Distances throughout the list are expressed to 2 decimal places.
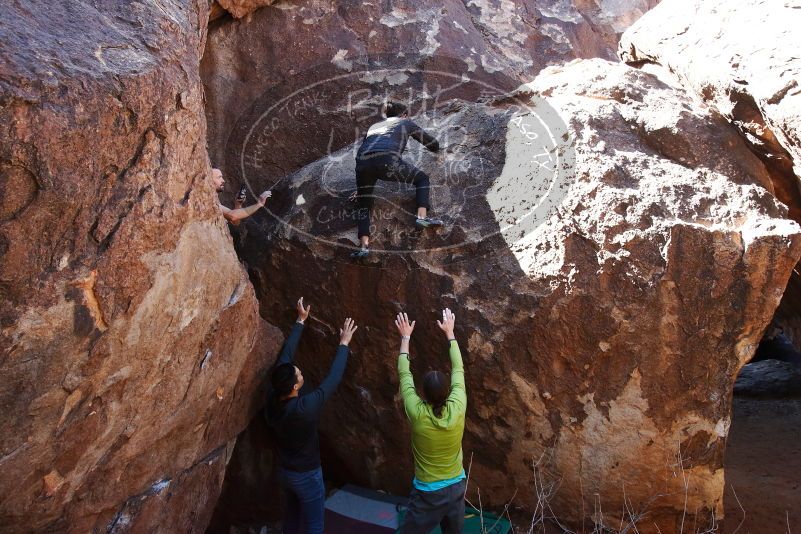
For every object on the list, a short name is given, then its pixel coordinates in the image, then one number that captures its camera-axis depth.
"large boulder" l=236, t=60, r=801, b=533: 3.32
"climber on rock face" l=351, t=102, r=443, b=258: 3.74
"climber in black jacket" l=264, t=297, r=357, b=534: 3.13
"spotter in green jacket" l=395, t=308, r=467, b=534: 2.89
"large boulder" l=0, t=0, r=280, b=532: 2.30
